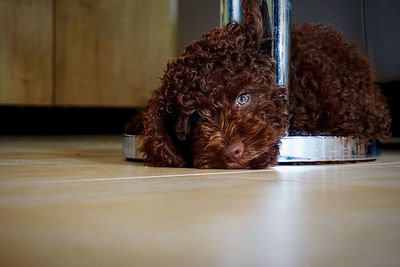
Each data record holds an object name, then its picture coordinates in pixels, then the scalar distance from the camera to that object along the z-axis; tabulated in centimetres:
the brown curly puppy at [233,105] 159
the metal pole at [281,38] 174
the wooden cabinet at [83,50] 412
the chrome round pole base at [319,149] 181
